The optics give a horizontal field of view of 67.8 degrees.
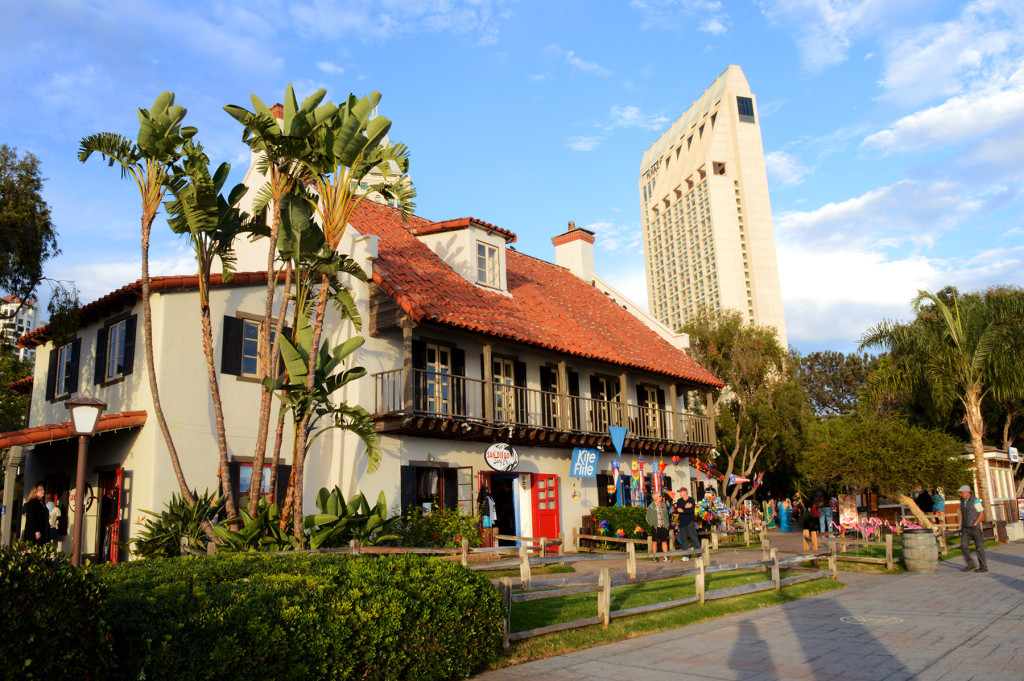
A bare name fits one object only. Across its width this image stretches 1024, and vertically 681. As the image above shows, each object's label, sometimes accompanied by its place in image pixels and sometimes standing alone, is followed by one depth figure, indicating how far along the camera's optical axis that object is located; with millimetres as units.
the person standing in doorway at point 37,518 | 13594
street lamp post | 11180
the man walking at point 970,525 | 15180
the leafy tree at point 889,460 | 18766
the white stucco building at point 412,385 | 15266
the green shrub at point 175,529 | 13281
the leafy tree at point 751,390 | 32312
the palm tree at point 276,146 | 13305
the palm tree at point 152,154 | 13023
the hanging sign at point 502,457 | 18375
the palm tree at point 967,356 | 23156
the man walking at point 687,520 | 17375
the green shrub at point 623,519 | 20828
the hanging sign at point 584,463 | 21156
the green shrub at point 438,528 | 15836
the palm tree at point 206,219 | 13203
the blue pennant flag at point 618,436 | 21750
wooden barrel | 15500
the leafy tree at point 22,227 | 15945
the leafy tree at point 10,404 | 28969
